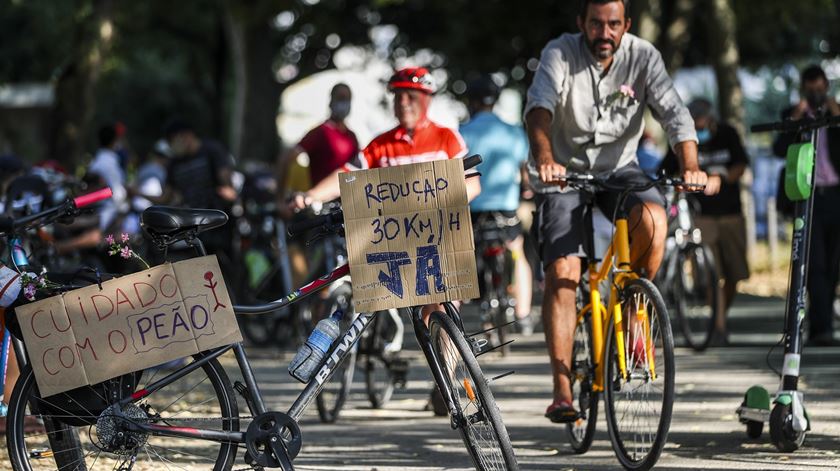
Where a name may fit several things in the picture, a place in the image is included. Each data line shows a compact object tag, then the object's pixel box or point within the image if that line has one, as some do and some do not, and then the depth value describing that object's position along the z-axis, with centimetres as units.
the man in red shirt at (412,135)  1667
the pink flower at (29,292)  1209
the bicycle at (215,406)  1162
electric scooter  1391
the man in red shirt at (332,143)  2227
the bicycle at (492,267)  2372
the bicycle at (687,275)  2498
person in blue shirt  2348
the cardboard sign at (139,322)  1183
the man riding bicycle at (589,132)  1418
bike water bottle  1194
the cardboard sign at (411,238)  1179
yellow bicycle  1304
